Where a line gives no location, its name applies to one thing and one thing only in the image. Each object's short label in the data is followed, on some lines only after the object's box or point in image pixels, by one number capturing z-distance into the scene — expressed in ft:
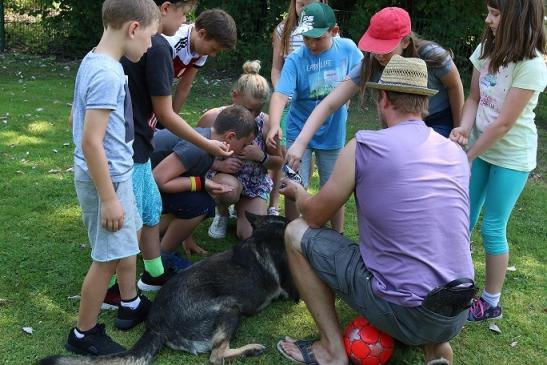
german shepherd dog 10.37
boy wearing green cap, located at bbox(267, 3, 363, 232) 13.33
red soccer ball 10.12
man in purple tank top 8.82
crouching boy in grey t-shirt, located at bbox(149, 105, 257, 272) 13.14
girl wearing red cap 11.16
